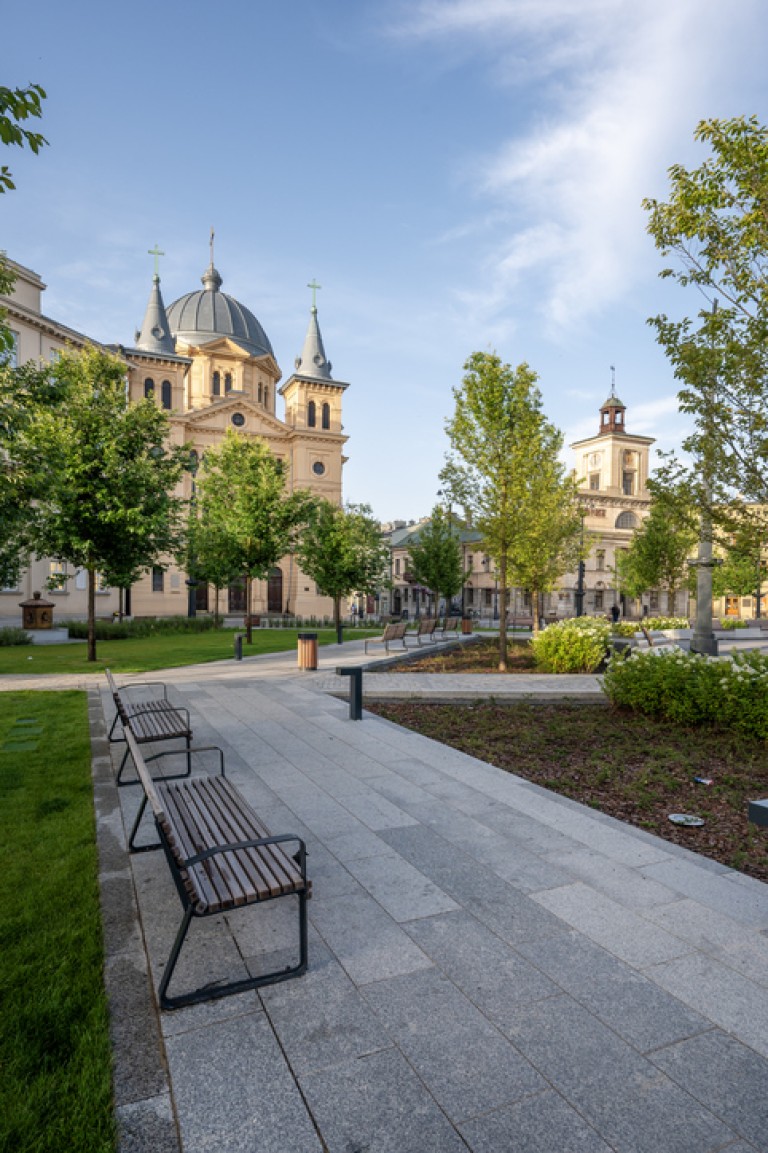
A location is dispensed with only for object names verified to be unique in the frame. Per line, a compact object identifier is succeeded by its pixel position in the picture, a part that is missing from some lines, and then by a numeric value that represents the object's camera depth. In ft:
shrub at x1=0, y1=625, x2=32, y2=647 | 70.00
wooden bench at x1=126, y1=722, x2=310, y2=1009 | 10.11
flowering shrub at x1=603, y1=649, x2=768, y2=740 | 29.17
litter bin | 49.55
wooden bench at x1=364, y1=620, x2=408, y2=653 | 60.23
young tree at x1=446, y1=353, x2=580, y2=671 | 50.90
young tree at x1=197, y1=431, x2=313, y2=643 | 72.59
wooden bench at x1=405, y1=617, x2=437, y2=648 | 68.64
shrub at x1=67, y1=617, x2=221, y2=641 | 85.95
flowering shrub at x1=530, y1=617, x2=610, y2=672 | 50.44
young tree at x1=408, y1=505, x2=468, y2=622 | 119.75
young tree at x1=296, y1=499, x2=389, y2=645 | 108.68
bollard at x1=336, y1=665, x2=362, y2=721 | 31.12
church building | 155.53
